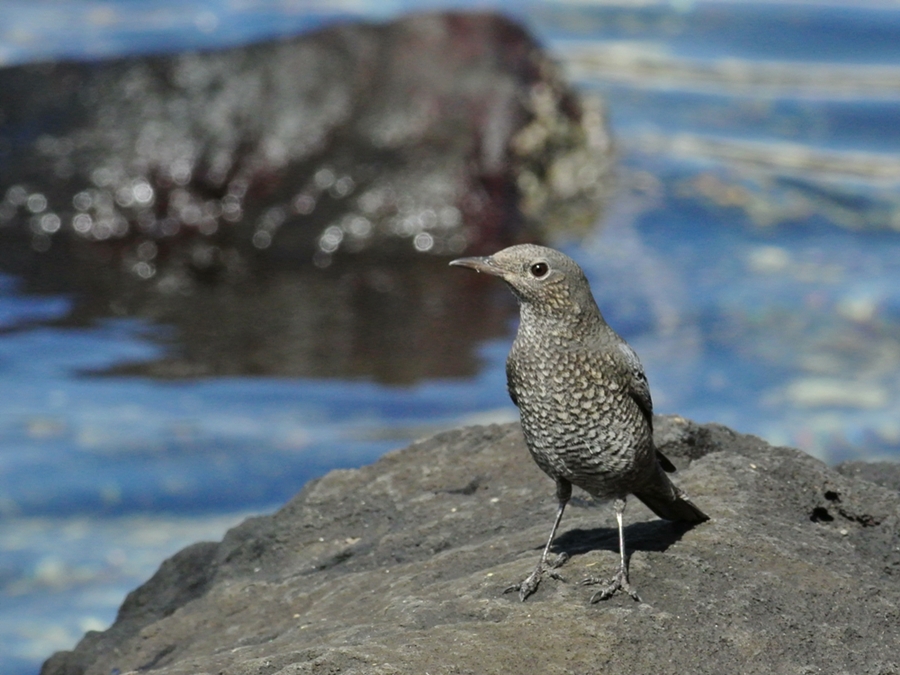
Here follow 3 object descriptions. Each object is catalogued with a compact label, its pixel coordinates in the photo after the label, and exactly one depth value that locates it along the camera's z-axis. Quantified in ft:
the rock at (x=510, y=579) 27.99
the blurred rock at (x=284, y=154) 79.20
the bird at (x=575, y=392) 31.19
